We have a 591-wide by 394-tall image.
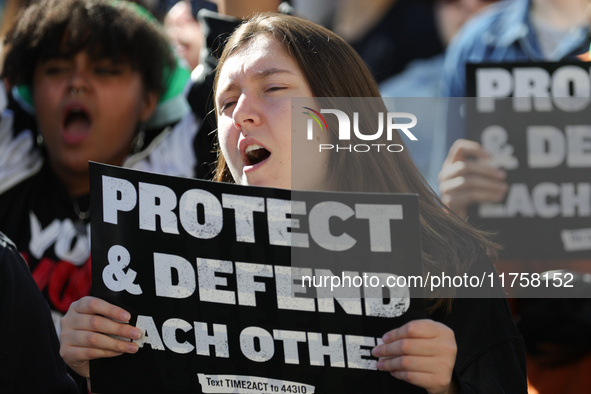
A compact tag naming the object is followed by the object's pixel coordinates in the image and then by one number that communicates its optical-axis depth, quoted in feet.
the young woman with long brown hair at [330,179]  20.37
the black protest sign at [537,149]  22.15
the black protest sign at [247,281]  20.20
